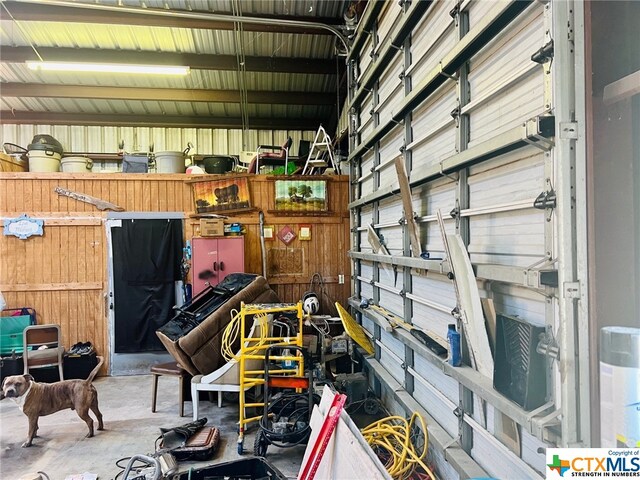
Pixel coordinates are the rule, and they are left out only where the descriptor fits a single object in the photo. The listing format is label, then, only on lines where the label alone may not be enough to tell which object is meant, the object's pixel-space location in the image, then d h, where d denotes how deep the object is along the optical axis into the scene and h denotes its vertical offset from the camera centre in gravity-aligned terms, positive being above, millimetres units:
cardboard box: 5423 +222
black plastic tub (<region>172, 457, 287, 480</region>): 2535 -1648
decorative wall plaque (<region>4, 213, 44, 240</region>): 5402 +283
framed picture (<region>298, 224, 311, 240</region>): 5980 +134
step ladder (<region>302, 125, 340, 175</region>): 5719 +1385
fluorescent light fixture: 5184 +2555
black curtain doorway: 5512 -579
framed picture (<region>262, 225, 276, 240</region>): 5891 +143
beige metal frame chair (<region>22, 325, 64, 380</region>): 4805 -1405
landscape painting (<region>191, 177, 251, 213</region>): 5765 +728
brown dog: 3371 -1480
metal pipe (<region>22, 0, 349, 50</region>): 4707 +3060
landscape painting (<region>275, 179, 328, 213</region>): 5922 +730
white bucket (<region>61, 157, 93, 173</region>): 5707 +1267
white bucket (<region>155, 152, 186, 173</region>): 5946 +1324
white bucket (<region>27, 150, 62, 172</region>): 5625 +1313
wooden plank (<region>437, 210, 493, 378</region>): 1896 -359
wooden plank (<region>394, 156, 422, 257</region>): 2834 +252
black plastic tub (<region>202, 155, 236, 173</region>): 5887 +1278
